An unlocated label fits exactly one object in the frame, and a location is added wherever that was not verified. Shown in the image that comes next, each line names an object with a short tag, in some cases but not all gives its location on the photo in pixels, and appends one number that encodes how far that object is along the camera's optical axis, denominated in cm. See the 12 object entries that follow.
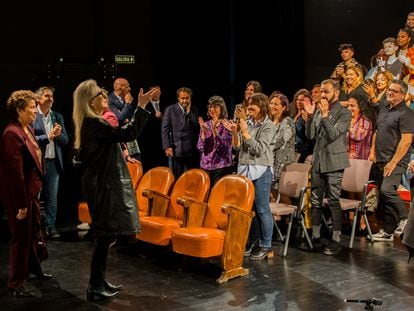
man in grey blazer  569
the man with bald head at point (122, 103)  762
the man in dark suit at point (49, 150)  665
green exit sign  892
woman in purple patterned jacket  668
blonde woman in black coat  429
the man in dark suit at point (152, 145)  877
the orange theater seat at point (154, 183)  609
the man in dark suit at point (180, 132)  756
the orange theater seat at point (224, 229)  494
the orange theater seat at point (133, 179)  650
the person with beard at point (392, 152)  594
